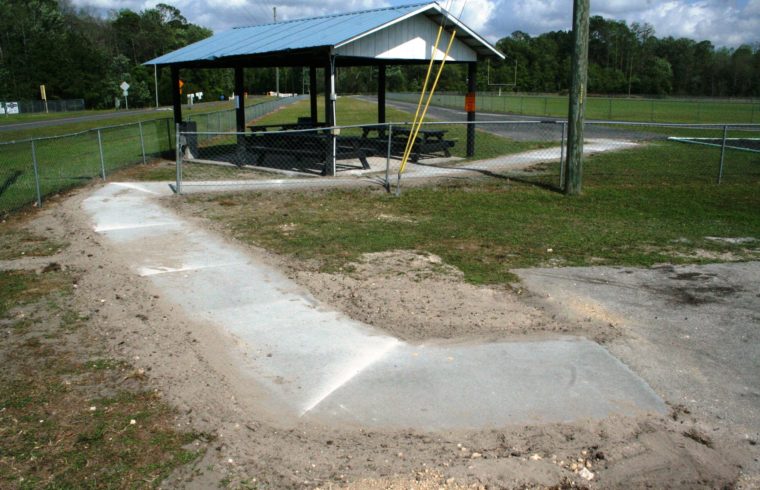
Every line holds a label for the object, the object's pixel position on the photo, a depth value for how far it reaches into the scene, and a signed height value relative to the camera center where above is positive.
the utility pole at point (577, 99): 12.41 -0.11
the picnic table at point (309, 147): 15.52 -1.30
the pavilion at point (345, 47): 15.27 +1.16
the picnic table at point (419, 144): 17.92 -1.34
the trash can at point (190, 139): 18.62 -1.23
